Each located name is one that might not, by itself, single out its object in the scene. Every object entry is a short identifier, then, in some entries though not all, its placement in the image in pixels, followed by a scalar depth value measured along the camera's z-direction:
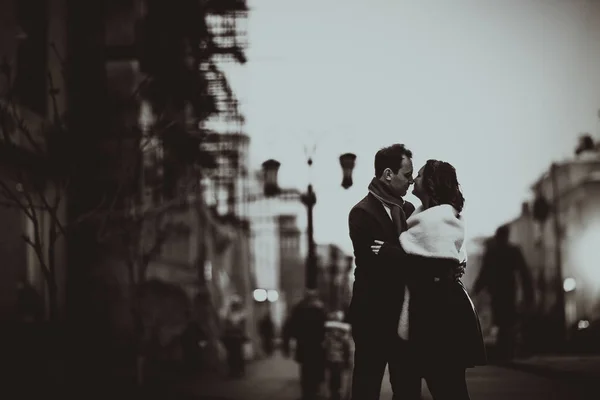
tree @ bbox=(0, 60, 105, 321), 18.30
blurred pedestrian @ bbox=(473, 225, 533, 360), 13.24
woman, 6.21
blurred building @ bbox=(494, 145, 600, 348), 67.88
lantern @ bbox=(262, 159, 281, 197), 26.39
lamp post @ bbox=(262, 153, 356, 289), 23.83
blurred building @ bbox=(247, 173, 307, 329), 98.94
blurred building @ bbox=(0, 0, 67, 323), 18.73
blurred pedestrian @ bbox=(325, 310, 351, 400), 15.58
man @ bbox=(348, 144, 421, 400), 6.39
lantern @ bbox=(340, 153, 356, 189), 24.20
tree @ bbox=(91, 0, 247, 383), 26.89
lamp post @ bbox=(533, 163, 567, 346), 26.12
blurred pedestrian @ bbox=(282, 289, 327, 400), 16.00
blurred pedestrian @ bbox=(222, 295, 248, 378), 25.16
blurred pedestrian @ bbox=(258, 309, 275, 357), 45.75
